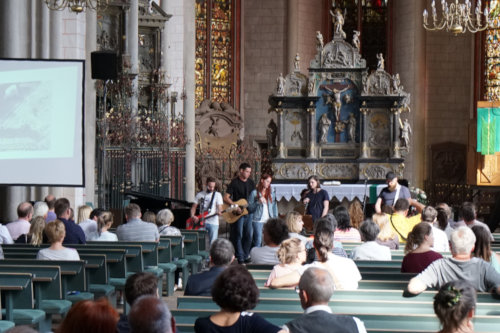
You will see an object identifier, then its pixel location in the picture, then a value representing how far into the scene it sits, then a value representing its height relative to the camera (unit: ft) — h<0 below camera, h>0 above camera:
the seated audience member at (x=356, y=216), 47.65 -4.03
